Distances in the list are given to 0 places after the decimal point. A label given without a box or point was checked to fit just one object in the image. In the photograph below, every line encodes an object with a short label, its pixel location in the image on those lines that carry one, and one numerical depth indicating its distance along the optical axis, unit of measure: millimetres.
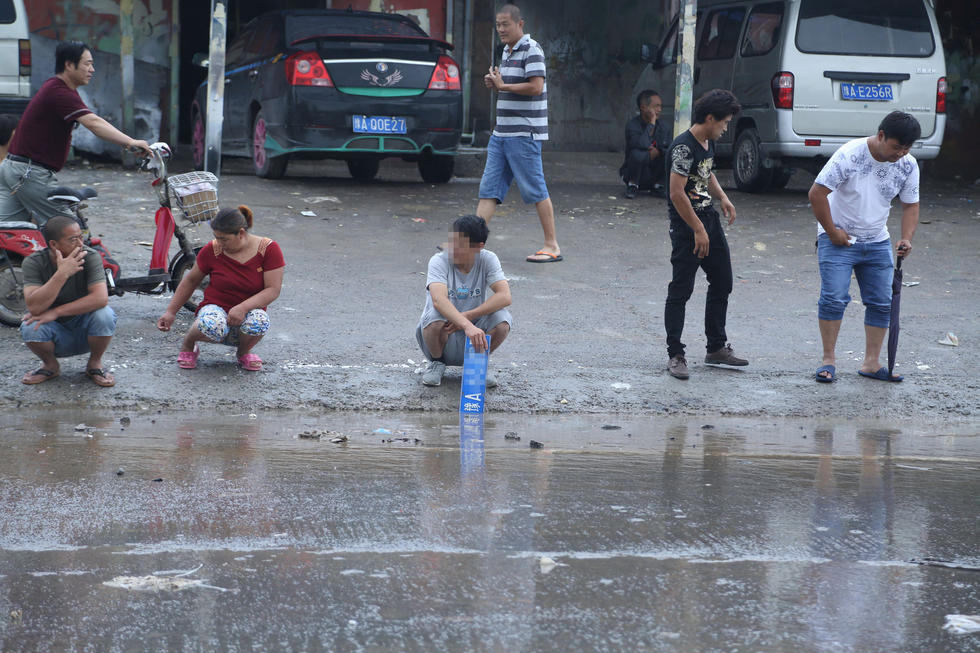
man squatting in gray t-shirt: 11859
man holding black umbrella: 13000
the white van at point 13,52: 23016
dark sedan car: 21984
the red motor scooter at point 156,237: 13242
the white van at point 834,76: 23562
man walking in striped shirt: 17625
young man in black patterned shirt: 12687
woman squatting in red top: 12141
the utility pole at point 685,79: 23328
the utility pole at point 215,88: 21078
